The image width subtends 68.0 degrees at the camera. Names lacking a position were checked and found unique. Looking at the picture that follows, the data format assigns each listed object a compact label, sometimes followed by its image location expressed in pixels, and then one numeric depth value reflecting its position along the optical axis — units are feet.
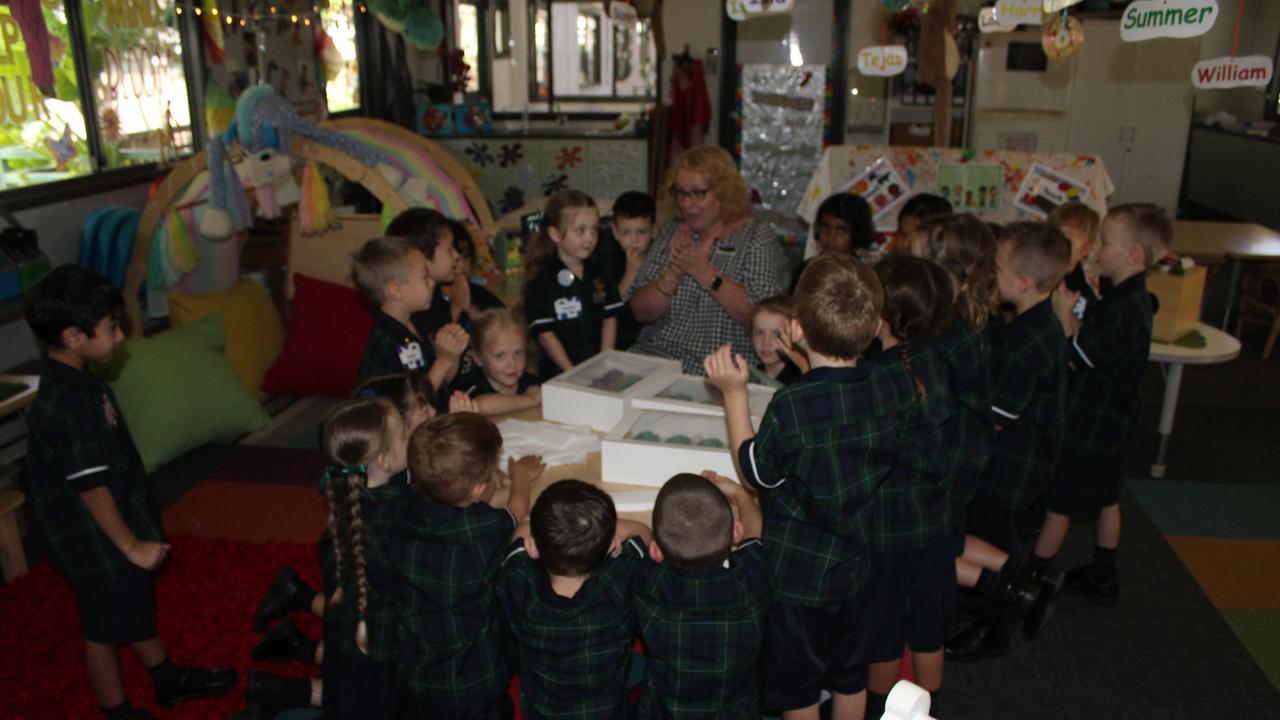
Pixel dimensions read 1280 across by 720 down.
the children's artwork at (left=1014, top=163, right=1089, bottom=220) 15.08
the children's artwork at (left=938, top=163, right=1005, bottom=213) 15.51
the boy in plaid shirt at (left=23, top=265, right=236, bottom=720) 7.27
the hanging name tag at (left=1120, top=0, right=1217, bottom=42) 10.30
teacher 10.15
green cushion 12.84
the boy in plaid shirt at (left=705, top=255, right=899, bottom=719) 6.13
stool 10.23
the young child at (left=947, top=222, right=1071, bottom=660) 8.63
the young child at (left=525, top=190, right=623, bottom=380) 10.07
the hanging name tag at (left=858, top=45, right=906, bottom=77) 14.65
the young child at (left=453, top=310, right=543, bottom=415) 9.12
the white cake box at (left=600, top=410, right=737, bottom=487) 7.27
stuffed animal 12.70
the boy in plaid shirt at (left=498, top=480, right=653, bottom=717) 5.83
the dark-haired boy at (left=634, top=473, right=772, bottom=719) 5.85
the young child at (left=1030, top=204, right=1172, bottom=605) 9.45
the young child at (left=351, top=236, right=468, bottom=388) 8.45
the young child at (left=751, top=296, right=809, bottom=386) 8.90
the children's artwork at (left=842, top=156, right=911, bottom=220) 15.71
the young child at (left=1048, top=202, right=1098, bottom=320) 10.78
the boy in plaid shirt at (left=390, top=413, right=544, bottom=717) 6.16
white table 12.11
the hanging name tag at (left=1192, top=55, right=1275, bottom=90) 11.19
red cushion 15.46
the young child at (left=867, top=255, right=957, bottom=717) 7.04
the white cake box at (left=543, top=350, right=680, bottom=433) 8.34
